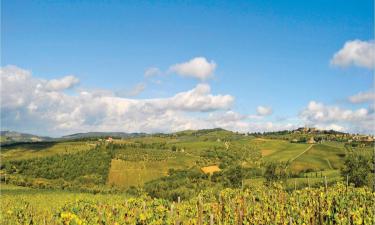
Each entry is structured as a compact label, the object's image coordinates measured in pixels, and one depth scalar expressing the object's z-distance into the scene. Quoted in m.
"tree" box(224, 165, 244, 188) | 58.25
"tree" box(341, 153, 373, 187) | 43.09
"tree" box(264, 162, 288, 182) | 51.53
